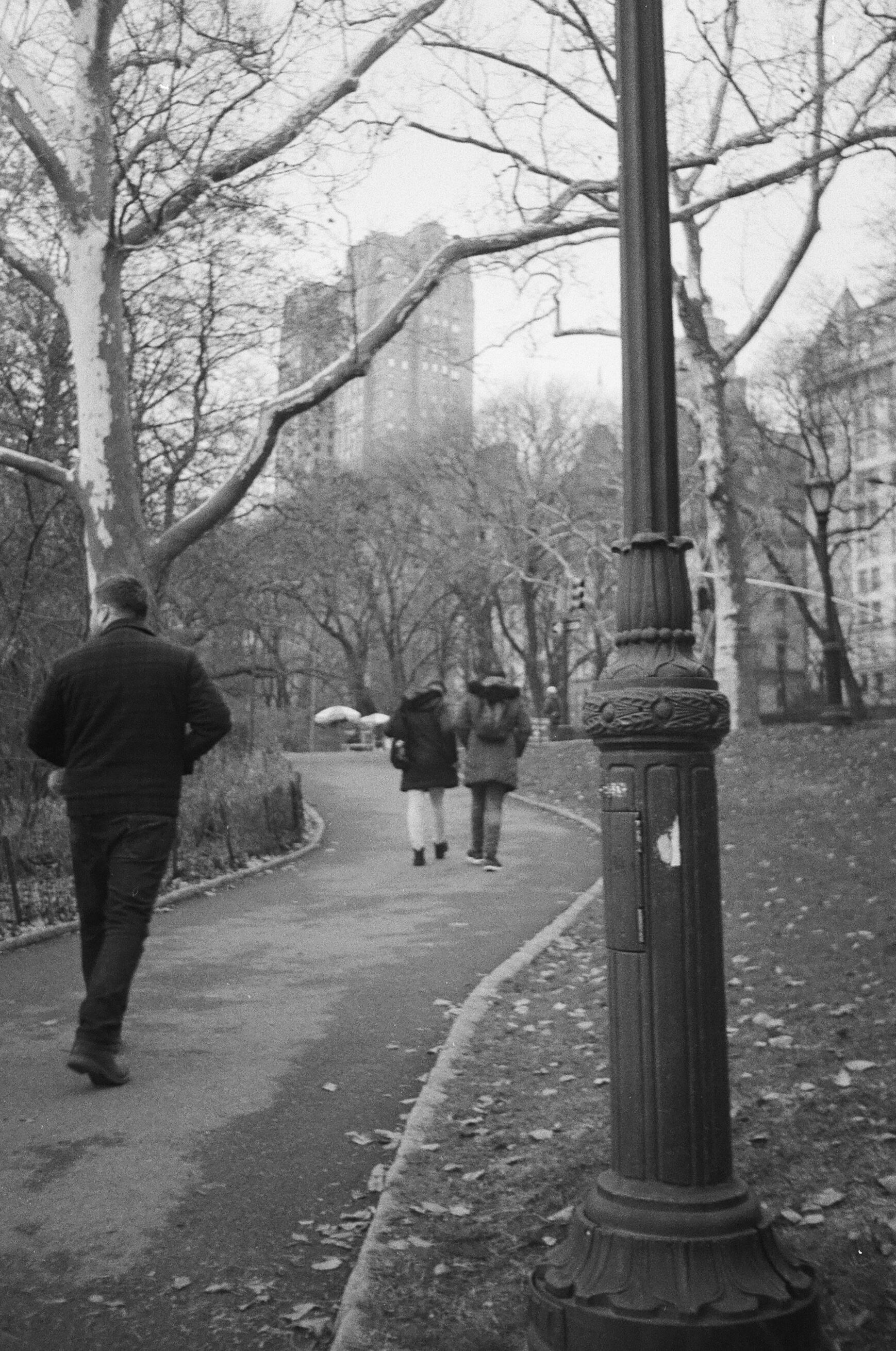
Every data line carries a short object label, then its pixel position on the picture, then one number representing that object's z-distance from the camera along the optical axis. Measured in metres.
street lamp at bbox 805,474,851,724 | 24.70
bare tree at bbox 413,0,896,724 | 16.97
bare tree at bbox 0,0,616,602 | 13.67
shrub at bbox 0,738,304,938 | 10.59
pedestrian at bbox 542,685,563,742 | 42.59
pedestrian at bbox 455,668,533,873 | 12.59
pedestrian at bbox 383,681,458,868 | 13.02
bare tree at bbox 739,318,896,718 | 37.69
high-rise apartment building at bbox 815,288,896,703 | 33.88
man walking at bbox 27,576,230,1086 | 5.48
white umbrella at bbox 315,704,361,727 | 51.88
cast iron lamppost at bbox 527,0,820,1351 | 2.95
